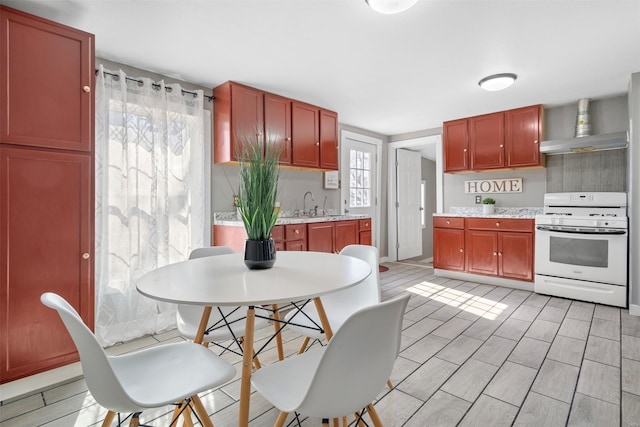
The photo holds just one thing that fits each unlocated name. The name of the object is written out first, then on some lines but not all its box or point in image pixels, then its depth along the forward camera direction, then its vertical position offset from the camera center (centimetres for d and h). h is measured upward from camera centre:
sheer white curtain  265 +16
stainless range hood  350 +77
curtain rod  269 +116
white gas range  333 -37
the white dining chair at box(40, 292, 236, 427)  95 -59
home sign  453 +39
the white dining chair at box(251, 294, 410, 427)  87 -45
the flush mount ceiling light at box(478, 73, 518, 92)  314 +128
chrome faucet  448 +12
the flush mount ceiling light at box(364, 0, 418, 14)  188 +121
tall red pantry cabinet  189 +17
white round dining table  113 -29
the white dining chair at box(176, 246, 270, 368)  162 -58
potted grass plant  150 +4
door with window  516 +61
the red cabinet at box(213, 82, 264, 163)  327 +99
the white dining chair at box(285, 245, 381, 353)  168 -54
